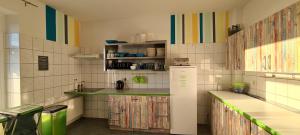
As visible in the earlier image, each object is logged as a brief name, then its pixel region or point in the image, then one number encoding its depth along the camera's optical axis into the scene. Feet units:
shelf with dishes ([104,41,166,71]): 10.49
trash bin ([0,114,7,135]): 5.59
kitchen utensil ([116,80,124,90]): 11.57
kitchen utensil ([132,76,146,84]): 11.56
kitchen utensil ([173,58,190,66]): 10.02
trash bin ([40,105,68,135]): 8.09
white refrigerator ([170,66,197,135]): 9.39
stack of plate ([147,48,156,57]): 10.61
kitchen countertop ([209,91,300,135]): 3.96
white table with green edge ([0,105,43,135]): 5.76
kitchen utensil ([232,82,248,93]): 9.21
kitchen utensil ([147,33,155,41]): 11.08
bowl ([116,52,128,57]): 10.83
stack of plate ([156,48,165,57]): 10.46
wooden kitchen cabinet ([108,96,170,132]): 9.81
